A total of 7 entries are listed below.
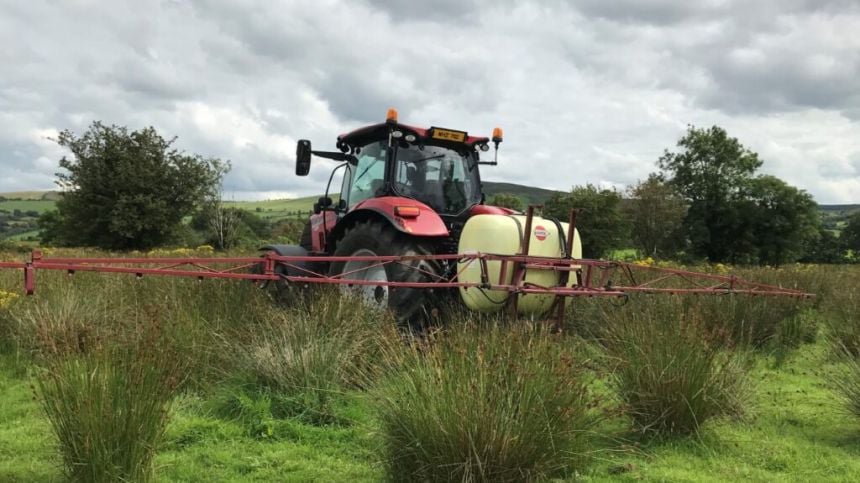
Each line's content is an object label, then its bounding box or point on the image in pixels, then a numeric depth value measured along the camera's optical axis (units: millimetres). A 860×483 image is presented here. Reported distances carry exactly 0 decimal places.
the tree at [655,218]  44250
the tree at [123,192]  28297
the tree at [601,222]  41691
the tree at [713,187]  46375
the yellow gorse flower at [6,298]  6412
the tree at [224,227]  37134
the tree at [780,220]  46312
